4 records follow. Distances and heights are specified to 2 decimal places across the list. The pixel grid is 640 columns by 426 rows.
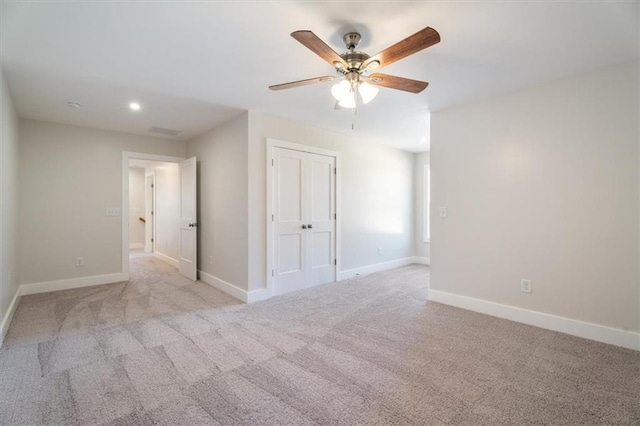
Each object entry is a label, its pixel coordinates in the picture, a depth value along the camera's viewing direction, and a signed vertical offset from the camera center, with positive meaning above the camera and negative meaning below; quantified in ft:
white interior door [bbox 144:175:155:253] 25.79 -0.16
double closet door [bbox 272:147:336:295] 13.17 -0.45
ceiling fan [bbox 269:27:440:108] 6.07 +3.09
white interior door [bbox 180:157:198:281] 15.67 -0.54
